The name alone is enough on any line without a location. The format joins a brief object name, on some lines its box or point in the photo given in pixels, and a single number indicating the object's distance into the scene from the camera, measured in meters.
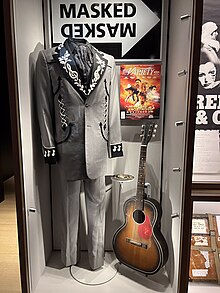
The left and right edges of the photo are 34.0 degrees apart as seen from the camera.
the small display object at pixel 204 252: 1.99
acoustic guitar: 2.04
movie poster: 2.18
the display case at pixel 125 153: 1.64
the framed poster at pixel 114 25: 2.12
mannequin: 1.93
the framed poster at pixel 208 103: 1.65
